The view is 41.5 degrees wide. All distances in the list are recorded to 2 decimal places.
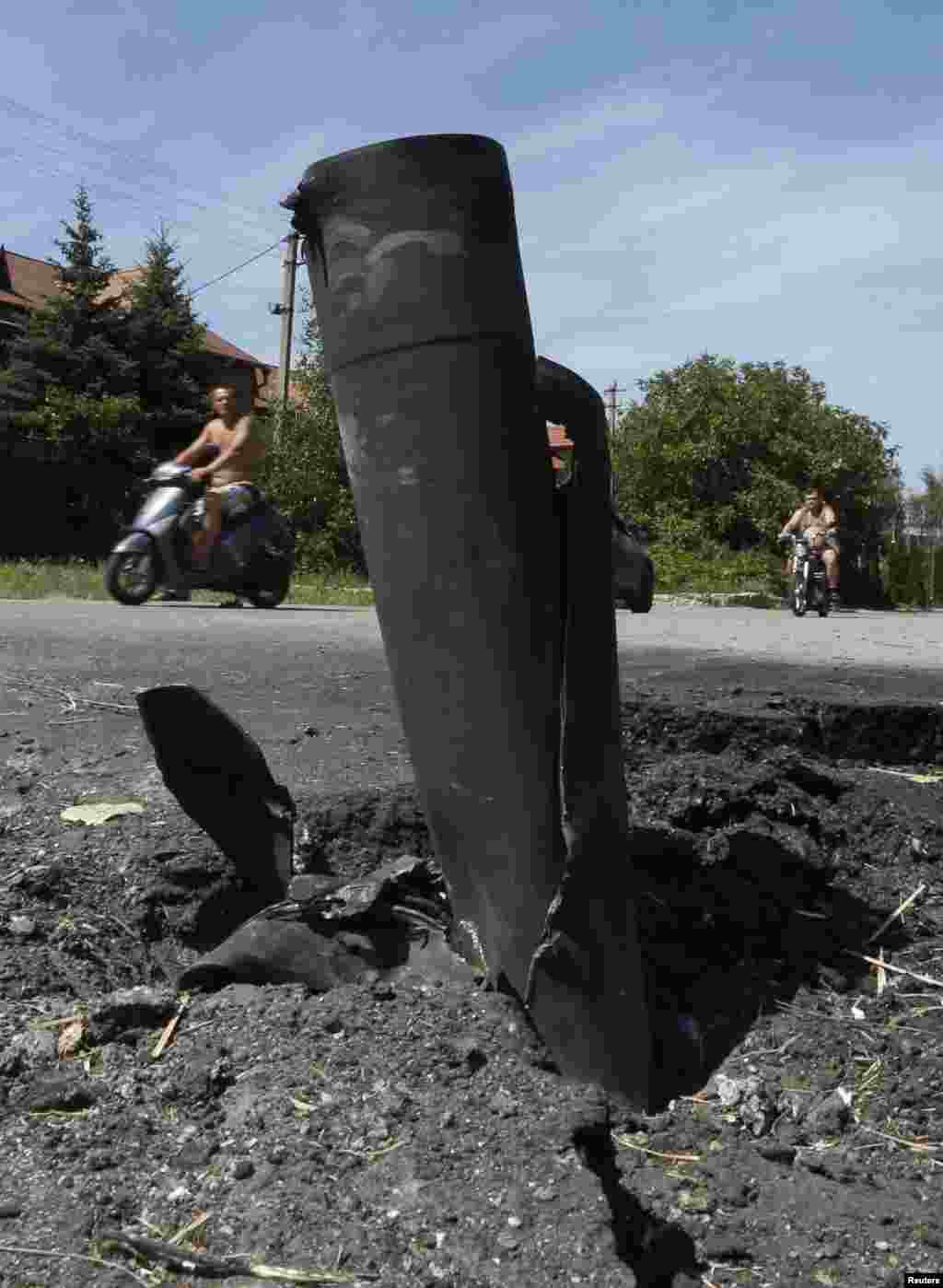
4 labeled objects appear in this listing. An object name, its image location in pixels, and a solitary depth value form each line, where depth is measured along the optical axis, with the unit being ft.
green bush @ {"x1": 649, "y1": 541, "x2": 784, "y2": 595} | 67.62
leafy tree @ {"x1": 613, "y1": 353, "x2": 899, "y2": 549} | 85.35
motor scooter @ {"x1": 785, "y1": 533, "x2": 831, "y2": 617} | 49.73
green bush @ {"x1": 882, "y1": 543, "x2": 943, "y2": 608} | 92.17
